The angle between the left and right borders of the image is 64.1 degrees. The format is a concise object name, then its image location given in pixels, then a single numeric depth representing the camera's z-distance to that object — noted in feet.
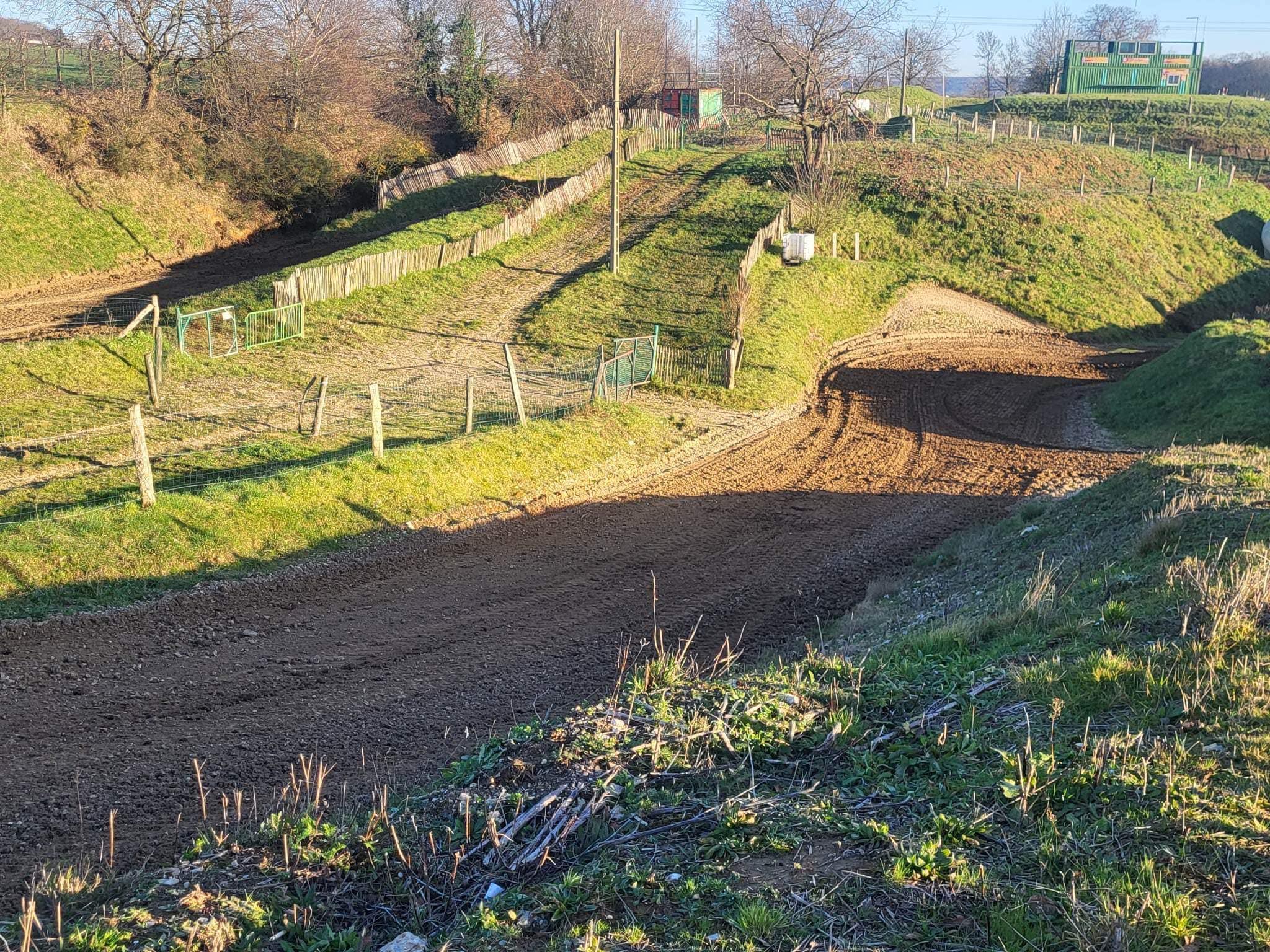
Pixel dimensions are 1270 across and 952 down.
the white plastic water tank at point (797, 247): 122.42
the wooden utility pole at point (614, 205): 100.94
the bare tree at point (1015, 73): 399.03
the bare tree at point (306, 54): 173.88
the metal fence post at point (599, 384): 74.74
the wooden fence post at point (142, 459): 48.75
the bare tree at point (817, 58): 152.97
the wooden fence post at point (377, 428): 58.65
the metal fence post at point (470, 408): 65.16
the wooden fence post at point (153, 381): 71.87
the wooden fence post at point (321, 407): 65.05
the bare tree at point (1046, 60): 309.63
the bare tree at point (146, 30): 149.69
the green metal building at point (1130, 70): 283.38
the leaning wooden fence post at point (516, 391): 67.87
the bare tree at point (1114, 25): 460.96
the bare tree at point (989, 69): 397.17
